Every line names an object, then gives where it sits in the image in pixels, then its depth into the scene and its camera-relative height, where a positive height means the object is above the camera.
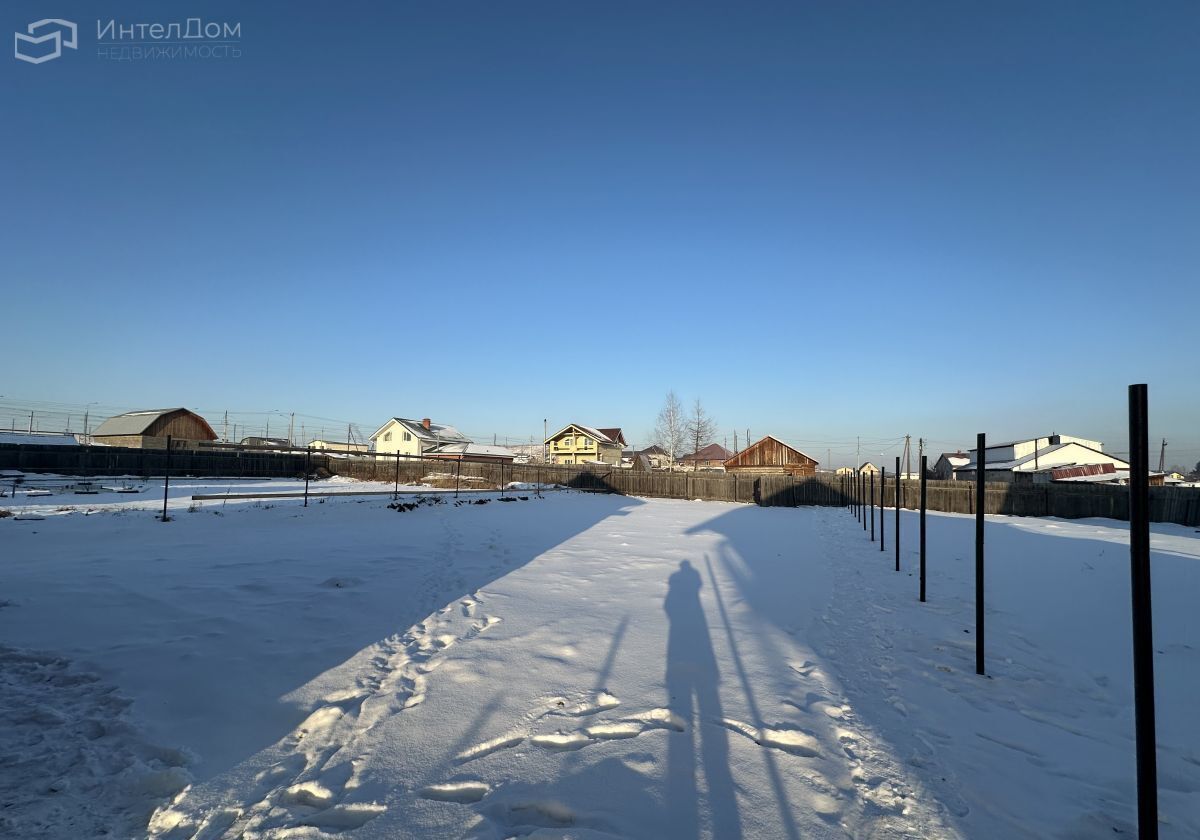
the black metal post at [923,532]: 6.99 -0.87
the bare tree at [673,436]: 61.25 +2.54
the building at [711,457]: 81.79 +0.47
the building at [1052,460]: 39.62 +0.63
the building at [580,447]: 63.25 +1.17
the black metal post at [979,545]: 4.71 -0.74
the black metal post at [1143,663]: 2.29 -0.80
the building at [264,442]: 65.69 +0.89
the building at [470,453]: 57.53 +0.12
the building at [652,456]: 75.76 +0.30
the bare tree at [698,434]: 60.78 +2.80
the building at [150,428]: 44.44 +1.52
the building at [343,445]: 69.19 +0.67
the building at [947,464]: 55.19 +0.14
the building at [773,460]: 42.56 +0.08
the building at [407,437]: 61.06 +1.70
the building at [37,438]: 36.75 +0.38
